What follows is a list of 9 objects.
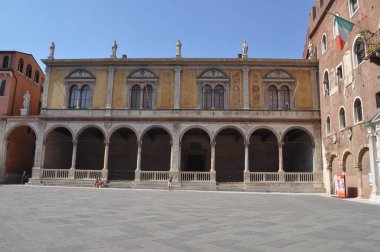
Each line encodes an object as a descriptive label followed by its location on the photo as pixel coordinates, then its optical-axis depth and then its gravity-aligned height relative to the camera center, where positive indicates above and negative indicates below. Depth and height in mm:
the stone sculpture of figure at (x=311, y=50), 26256 +10682
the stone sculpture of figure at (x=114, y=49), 26416 +10339
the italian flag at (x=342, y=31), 16031 +7875
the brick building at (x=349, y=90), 16172 +5107
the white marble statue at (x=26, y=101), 26769 +5639
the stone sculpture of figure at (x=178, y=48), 25984 +10391
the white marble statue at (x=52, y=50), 26703 +10164
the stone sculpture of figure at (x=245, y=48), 25828 +10477
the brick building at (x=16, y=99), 26891 +5968
